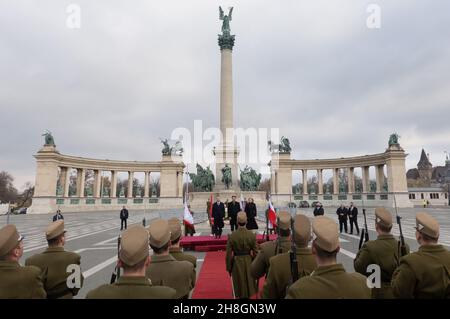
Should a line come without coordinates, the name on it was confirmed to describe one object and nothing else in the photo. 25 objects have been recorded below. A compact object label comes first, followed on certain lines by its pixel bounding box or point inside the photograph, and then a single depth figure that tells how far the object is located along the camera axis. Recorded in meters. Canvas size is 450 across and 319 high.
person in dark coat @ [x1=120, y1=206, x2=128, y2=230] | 22.37
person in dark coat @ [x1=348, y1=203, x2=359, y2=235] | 18.66
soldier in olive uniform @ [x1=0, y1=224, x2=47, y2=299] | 2.99
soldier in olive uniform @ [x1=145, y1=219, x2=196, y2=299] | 3.46
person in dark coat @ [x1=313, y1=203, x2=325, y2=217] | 19.27
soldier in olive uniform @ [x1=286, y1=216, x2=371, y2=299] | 2.29
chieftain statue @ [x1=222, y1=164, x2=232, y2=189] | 40.16
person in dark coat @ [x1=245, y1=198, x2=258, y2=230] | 15.16
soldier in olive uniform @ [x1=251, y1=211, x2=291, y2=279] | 4.44
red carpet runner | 6.91
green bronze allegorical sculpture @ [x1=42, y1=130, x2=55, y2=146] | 57.97
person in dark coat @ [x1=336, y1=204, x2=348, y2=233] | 19.76
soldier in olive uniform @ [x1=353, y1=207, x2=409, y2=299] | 4.21
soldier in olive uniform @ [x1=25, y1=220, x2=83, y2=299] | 3.90
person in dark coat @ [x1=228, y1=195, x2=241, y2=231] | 16.15
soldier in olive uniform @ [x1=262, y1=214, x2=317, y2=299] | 3.35
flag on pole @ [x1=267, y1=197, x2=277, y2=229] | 10.52
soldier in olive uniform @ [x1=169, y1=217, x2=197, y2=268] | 4.67
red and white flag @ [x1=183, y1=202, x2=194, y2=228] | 13.55
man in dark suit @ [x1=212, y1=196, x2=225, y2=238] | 15.29
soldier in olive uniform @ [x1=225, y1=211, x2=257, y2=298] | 6.07
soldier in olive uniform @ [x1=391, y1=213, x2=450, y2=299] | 3.18
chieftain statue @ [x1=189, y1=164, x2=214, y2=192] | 45.12
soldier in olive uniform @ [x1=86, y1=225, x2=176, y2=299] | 2.34
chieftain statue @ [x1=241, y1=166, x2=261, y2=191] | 44.97
